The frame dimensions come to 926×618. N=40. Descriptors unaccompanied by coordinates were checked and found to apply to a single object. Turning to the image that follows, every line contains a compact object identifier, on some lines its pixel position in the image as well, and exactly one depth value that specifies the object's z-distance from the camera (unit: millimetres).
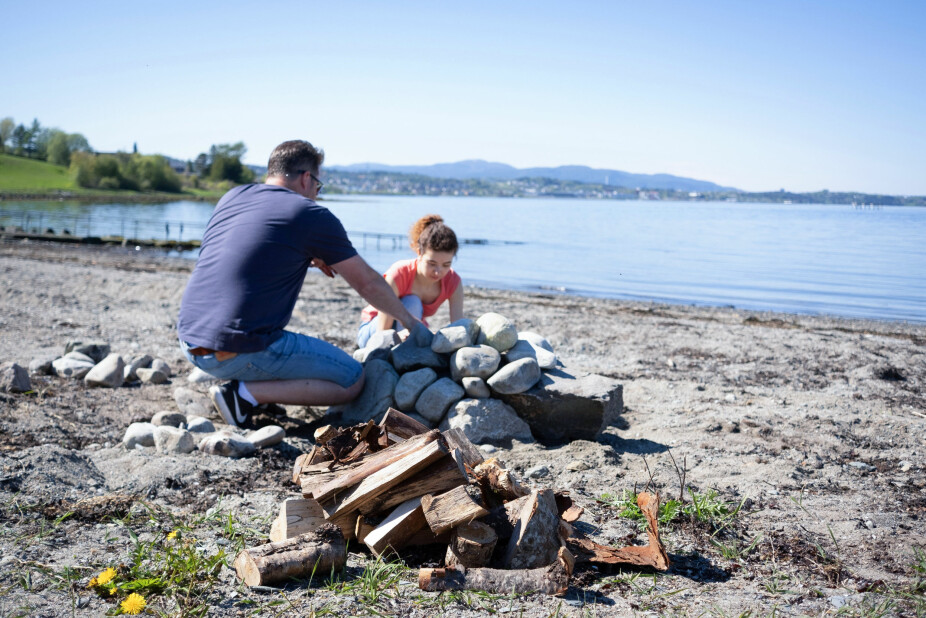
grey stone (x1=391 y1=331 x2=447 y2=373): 5151
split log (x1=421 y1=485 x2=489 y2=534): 2871
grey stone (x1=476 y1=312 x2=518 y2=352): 5062
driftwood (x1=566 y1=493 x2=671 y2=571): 2943
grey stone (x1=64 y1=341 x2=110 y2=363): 6357
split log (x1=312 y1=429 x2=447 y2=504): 3150
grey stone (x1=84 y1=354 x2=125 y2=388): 5715
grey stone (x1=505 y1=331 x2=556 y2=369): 5105
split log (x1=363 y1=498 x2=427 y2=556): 3014
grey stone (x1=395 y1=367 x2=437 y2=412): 4980
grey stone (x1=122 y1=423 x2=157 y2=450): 4430
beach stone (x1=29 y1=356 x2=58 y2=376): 5938
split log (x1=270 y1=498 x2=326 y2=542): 3049
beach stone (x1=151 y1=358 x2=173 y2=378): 6189
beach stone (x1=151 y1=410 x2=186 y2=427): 4844
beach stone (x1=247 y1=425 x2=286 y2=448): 4535
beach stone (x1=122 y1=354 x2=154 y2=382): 6047
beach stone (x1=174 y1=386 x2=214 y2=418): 5297
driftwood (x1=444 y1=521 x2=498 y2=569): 2840
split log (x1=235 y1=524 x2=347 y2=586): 2725
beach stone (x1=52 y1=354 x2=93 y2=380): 5902
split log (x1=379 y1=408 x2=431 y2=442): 3671
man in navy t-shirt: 4512
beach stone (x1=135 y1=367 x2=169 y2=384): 6059
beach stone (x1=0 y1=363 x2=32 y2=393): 5203
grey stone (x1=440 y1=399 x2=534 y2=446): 4711
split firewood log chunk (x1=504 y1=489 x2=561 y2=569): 2895
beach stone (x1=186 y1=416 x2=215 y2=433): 4770
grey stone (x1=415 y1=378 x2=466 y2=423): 4871
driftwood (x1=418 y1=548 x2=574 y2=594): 2723
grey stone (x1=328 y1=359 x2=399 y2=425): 5020
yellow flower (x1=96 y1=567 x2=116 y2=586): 2590
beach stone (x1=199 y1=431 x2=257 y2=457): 4371
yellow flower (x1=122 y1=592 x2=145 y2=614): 2447
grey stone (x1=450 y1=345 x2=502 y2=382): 4863
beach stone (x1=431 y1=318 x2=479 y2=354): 4996
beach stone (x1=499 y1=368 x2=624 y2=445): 4711
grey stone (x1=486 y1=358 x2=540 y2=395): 4789
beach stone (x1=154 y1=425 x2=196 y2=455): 4359
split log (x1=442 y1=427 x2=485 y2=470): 3438
